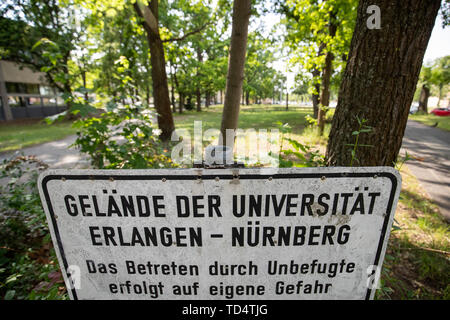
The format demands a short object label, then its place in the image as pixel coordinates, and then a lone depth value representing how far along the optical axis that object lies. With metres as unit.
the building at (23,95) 21.91
